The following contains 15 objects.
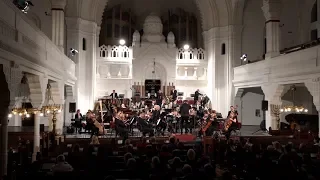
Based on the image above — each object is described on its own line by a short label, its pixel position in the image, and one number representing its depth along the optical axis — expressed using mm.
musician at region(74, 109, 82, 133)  20512
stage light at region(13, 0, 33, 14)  13162
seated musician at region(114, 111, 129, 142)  17969
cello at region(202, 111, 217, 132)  18969
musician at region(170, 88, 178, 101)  24445
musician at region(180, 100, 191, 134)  19719
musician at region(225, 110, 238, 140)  18688
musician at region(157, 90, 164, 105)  23833
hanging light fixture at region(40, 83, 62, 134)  16781
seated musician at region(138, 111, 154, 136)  18469
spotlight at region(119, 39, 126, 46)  29578
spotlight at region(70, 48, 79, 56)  24456
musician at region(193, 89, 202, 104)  24745
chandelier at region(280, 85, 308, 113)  19625
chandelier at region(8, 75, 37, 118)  13922
